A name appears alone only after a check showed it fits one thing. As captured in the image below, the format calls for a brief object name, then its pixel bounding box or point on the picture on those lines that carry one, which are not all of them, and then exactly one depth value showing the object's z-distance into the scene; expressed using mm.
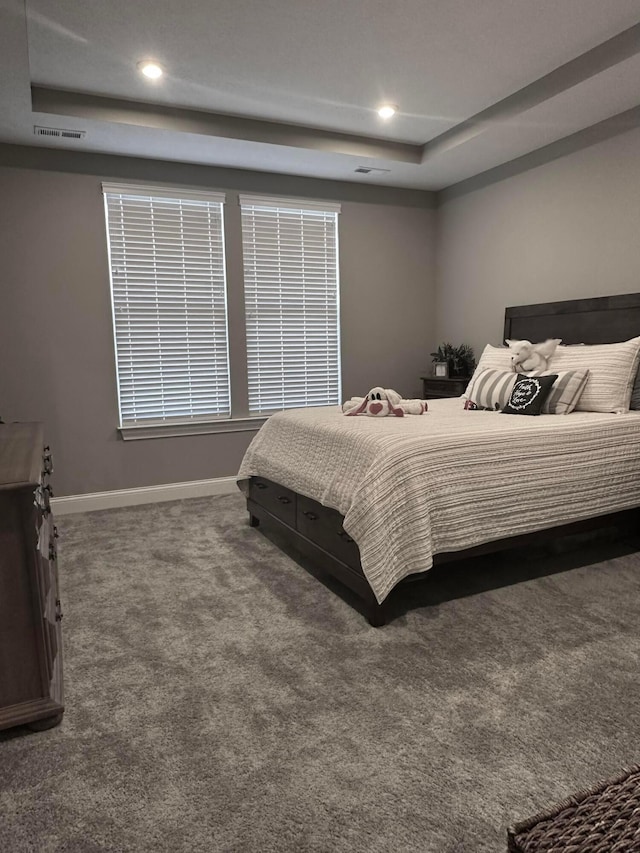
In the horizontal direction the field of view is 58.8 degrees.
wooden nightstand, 4820
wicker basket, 916
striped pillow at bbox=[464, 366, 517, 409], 3596
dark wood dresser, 1715
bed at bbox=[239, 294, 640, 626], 2393
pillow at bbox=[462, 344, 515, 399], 3996
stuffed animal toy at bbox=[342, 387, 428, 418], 3273
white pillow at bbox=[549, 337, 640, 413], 3316
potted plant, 5004
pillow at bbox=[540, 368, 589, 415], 3367
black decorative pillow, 3361
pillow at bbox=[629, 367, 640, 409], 3396
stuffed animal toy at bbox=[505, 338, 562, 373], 3662
